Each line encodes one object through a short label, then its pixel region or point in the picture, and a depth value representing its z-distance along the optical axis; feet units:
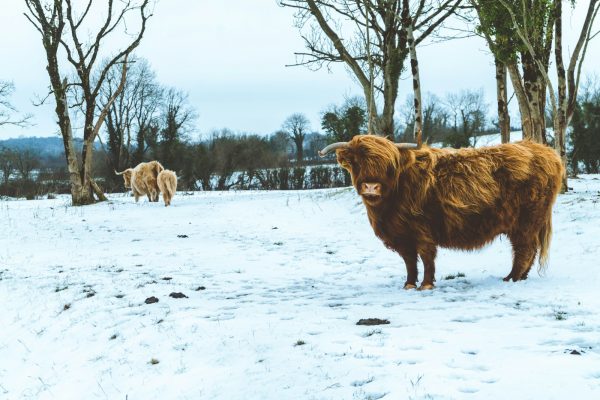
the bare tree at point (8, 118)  104.24
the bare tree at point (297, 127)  245.65
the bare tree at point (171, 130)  147.33
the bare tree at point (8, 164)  185.96
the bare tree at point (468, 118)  148.56
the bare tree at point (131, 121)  144.05
